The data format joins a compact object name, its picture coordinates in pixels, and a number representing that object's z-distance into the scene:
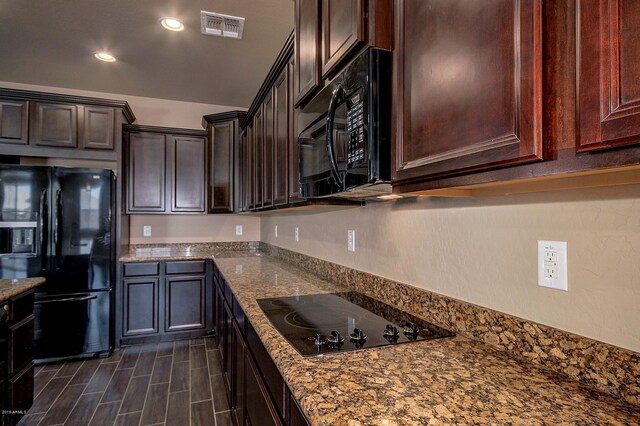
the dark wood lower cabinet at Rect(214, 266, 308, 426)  1.00
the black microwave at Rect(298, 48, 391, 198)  0.98
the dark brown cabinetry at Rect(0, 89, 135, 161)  3.13
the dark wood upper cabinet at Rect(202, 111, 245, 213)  3.88
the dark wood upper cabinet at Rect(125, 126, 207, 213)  3.71
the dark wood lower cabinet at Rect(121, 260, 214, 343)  3.47
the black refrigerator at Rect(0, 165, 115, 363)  2.97
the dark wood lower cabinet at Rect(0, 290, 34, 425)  1.80
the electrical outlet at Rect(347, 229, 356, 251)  1.94
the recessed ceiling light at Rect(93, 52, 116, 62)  2.92
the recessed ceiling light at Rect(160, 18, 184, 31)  2.44
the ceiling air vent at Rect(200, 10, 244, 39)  2.41
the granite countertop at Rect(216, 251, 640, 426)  0.68
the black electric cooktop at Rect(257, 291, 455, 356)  1.07
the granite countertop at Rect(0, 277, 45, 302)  1.77
